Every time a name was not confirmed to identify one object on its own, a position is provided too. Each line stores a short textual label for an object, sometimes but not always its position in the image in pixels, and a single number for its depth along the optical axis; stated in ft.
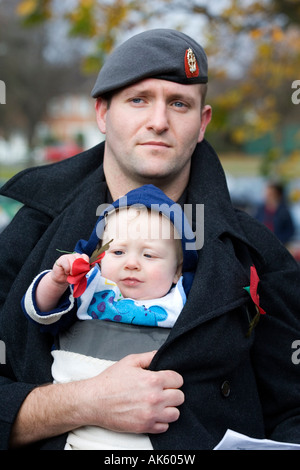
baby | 7.45
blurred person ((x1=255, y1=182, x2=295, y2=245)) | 31.27
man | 7.38
